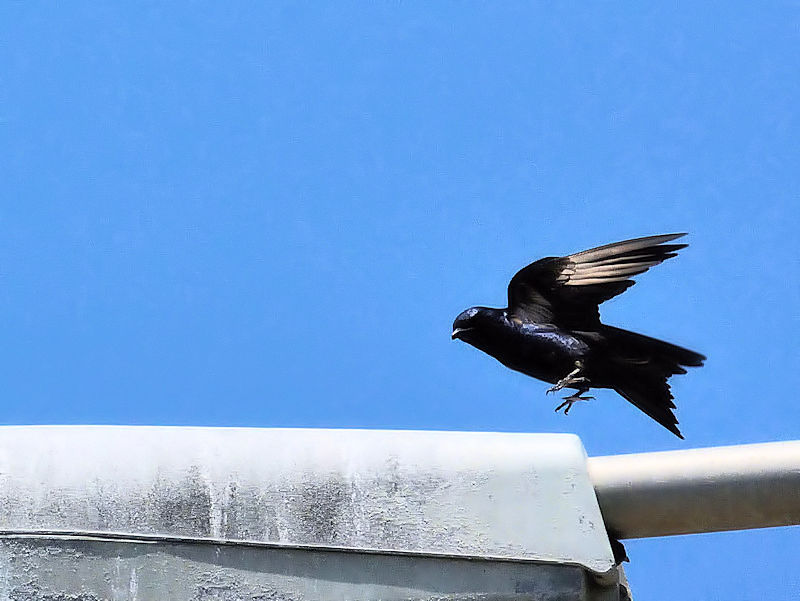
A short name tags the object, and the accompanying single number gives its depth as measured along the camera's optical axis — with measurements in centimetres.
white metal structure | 885
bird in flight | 1159
